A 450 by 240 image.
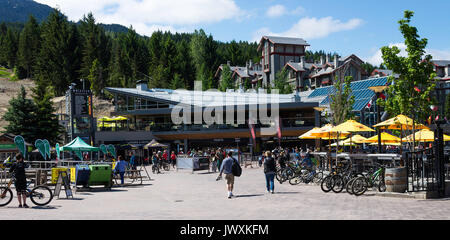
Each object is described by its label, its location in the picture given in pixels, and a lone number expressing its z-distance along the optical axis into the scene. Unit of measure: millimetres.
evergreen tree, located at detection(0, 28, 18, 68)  129125
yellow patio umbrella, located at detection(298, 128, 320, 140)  23562
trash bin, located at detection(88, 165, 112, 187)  18547
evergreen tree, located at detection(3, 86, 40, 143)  43031
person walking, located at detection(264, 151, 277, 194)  15820
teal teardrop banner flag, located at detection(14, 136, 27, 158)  22555
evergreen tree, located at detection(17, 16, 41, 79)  111300
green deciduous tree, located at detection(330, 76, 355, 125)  30484
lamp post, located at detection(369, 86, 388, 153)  20266
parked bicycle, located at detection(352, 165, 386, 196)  14656
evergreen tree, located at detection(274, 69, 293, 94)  71250
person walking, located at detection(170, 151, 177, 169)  36584
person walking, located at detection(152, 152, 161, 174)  30828
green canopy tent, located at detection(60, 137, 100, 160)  23312
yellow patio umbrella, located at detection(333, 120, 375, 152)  19109
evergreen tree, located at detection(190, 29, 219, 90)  102625
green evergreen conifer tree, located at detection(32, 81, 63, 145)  44719
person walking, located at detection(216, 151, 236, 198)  15008
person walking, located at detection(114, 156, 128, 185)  21234
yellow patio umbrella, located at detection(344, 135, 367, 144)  24484
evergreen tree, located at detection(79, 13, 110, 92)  88312
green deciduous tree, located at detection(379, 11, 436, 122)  16812
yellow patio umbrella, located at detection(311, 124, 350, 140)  22050
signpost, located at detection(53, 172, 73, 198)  14820
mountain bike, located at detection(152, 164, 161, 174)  30788
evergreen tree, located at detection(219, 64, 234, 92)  82625
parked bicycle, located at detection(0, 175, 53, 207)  12711
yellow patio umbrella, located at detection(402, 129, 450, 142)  20394
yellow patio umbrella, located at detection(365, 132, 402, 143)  22891
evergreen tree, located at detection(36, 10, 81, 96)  90125
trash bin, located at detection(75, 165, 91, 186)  17953
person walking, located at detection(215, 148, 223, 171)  29684
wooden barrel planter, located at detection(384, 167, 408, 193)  14109
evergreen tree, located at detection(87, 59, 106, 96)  81819
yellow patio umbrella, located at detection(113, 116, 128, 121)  53344
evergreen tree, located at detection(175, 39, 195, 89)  95600
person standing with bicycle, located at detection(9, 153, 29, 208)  12594
